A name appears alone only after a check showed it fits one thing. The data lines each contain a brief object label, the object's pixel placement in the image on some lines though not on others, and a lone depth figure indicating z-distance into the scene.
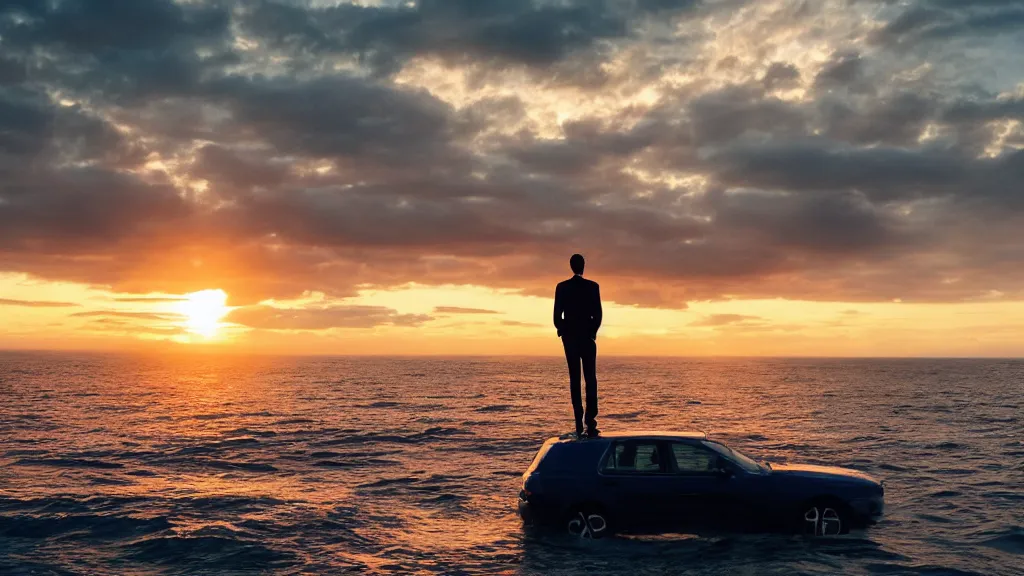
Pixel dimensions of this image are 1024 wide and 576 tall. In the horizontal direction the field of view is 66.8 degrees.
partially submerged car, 11.77
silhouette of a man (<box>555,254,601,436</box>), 12.93
